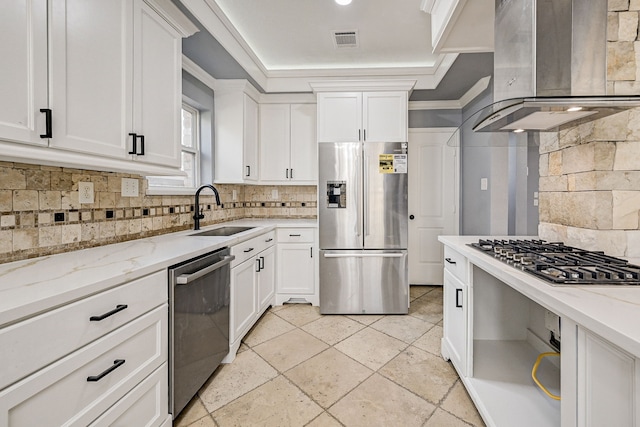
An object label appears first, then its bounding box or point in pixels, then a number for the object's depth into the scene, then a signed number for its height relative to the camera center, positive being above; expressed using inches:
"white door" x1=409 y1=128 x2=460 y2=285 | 153.7 +5.6
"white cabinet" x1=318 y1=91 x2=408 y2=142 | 119.1 +36.7
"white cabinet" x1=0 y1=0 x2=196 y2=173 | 41.2 +22.3
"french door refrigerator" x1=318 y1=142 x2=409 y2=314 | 117.7 -7.5
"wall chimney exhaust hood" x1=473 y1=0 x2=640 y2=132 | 50.5 +26.8
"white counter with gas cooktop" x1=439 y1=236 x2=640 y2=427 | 30.0 -21.6
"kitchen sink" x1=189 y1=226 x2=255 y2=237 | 100.7 -8.4
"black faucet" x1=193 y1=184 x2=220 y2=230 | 98.7 -2.8
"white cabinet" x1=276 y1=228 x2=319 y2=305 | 128.0 -25.0
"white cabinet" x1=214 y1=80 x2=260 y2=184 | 123.6 +31.8
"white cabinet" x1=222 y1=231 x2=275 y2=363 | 86.0 -26.3
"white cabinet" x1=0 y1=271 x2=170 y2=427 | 31.9 -20.2
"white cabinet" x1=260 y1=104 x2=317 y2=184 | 140.2 +31.1
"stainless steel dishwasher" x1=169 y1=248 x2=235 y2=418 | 58.2 -25.8
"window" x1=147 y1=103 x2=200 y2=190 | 114.9 +25.6
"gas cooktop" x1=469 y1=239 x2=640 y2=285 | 40.2 -8.8
